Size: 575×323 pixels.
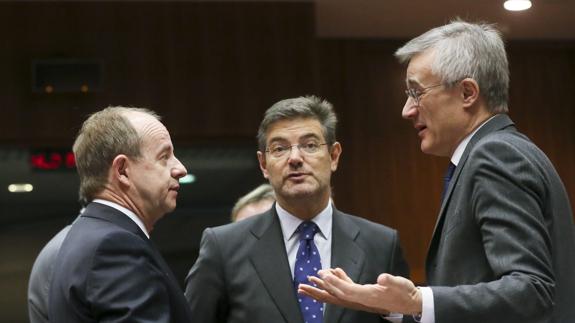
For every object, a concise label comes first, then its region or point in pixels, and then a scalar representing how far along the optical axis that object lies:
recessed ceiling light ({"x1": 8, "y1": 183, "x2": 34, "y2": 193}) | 11.29
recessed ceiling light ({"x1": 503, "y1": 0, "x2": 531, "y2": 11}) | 11.52
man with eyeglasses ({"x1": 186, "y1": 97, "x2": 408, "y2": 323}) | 5.31
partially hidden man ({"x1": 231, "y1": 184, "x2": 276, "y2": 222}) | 7.56
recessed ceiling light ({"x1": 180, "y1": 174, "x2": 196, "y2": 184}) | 11.70
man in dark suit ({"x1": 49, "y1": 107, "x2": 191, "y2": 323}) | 4.02
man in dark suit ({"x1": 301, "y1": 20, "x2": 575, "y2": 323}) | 3.74
